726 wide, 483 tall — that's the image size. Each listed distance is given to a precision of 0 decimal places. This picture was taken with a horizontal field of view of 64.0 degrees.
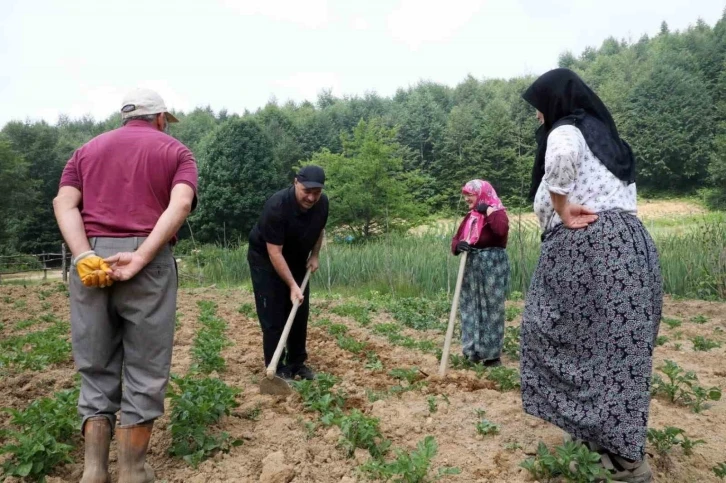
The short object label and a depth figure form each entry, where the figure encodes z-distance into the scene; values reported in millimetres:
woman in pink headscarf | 4809
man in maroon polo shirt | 2400
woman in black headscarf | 2381
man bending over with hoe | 4059
